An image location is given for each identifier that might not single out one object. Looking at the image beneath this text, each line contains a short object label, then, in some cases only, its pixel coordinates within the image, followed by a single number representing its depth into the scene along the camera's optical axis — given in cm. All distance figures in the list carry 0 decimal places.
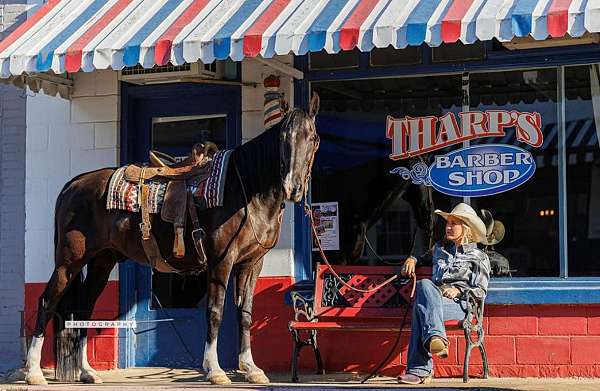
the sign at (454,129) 1917
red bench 1819
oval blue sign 1914
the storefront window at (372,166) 1981
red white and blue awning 1650
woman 1673
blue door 2130
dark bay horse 1770
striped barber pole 2037
